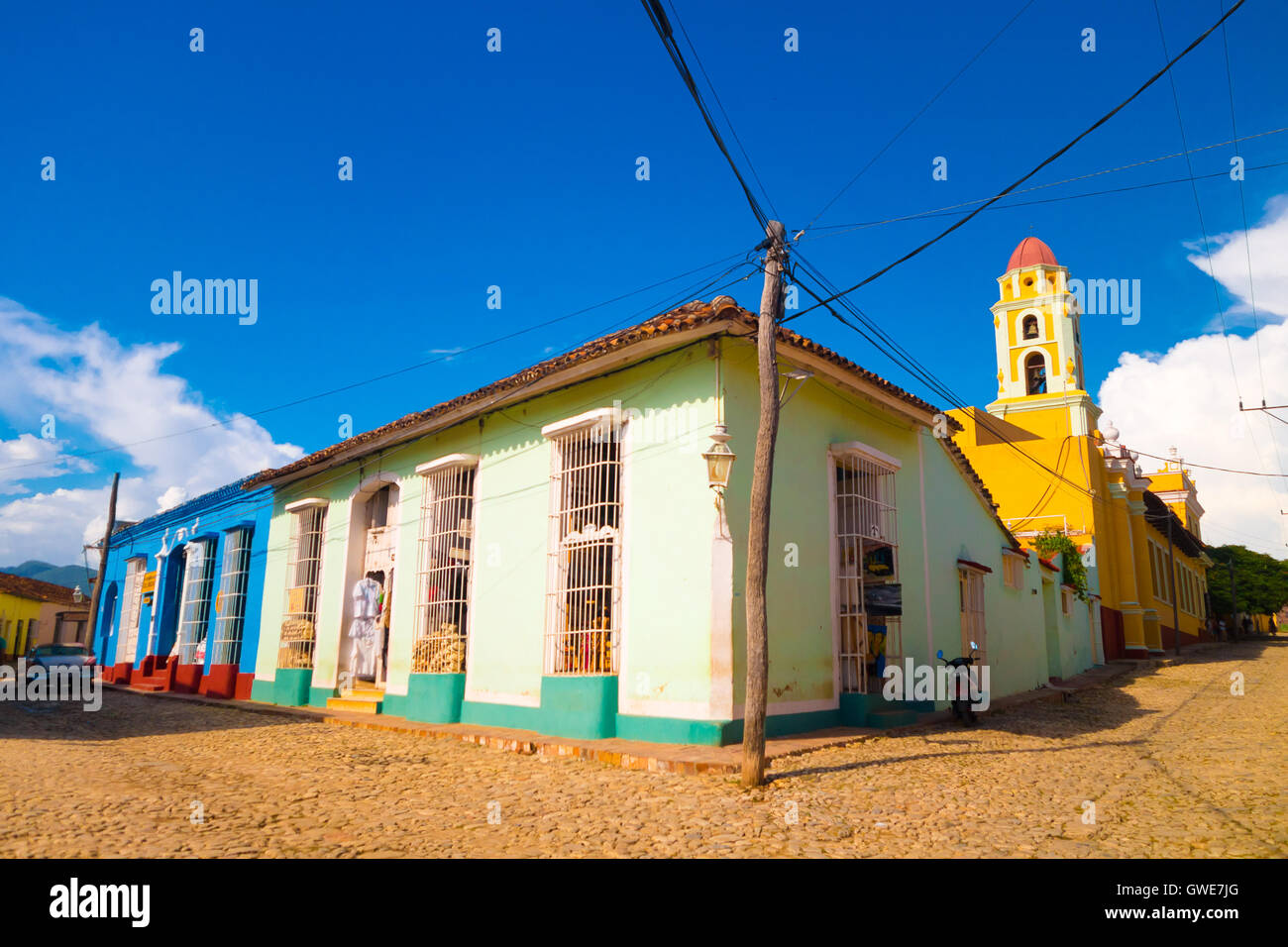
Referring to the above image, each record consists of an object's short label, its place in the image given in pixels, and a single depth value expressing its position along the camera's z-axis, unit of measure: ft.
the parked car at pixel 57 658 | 64.18
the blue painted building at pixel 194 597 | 52.19
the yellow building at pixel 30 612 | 107.76
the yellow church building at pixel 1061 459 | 72.74
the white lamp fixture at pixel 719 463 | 24.02
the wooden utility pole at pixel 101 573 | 74.23
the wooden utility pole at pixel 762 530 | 20.11
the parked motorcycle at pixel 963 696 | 31.55
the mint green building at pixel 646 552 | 26.40
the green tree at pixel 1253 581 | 139.13
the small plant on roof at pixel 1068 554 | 57.98
